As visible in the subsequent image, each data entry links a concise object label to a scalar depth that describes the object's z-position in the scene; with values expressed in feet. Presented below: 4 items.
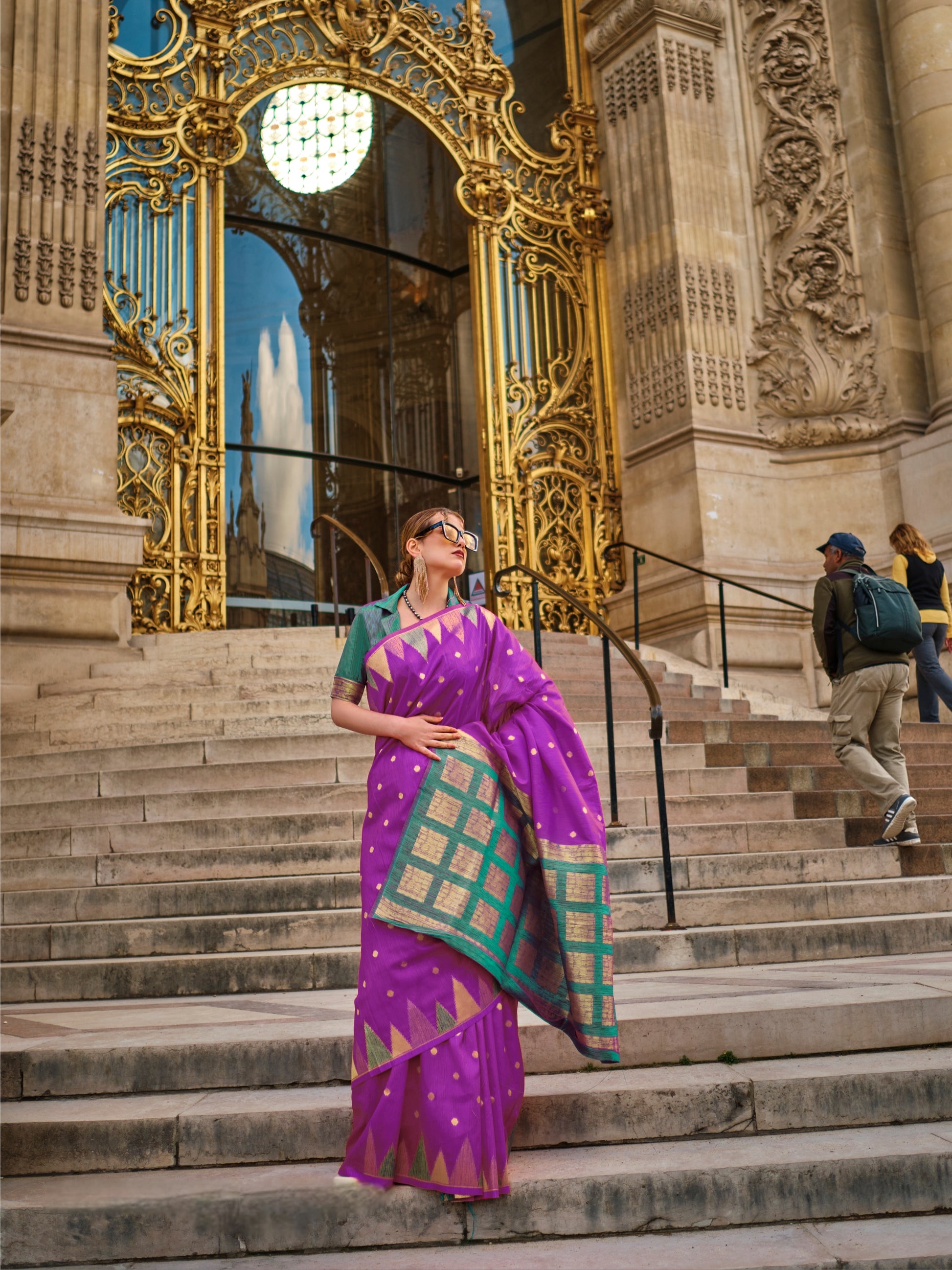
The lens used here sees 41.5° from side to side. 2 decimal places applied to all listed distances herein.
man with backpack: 20.36
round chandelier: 43.34
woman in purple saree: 9.59
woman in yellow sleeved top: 27.27
